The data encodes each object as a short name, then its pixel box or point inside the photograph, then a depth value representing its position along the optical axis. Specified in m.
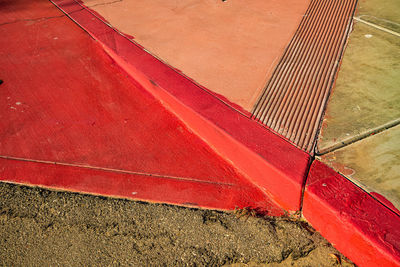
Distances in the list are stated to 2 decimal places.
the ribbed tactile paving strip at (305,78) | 2.25
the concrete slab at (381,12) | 3.26
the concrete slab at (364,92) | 2.15
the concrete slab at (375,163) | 1.76
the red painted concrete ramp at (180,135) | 1.81
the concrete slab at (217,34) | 2.74
